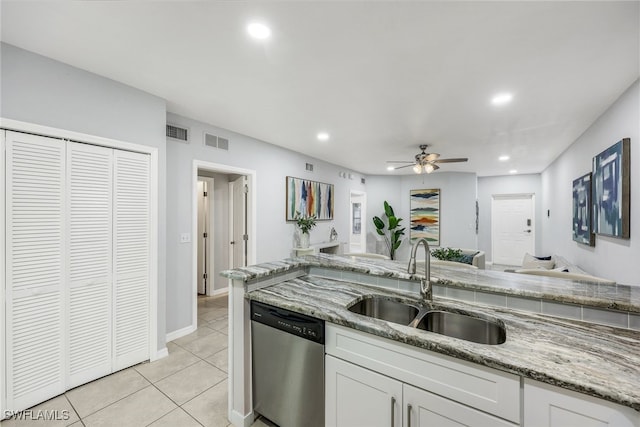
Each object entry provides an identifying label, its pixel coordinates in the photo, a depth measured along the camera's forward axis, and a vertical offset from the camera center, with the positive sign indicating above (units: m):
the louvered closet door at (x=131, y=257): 2.39 -0.40
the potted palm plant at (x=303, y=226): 4.95 -0.22
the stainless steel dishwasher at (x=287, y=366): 1.50 -0.91
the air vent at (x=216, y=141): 3.47 +0.97
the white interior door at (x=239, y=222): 4.17 -0.14
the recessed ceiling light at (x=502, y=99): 2.56 +1.13
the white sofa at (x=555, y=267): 2.29 -0.72
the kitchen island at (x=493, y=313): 0.96 -0.53
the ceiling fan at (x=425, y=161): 4.17 +0.84
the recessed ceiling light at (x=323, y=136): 3.90 +1.17
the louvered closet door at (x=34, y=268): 1.87 -0.39
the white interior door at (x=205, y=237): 4.70 -0.41
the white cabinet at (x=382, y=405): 1.10 -0.87
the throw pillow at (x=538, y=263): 4.20 -0.80
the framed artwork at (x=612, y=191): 2.30 +0.23
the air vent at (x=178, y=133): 3.10 +0.96
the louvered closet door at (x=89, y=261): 2.13 -0.39
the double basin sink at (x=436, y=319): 1.42 -0.62
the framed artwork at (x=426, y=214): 7.36 +0.00
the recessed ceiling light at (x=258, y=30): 1.67 +1.17
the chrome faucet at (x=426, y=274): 1.59 -0.36
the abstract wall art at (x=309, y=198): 4.82 +0.31
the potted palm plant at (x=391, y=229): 7.26 -0.41
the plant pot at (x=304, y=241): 4.95 -0.50
